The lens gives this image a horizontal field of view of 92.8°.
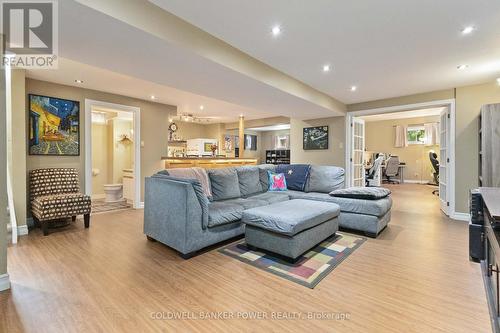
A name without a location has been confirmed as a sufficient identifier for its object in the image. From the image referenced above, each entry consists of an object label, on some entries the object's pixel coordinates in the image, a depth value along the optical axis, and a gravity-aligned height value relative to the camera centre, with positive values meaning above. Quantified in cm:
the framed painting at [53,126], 393 +67
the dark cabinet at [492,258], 123 -71
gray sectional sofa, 253 -53
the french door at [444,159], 447 +8
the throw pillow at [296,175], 438 -21
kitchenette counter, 542 +6
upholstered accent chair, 330 -47
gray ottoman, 235 -66
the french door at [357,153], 576 +26
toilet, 585 -68
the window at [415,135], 923 +112
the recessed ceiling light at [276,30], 236 +136
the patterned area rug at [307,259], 216 -100
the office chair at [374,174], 745 -33
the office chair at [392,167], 873 -13
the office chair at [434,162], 675 +4
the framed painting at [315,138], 595 +67
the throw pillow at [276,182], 435 -33
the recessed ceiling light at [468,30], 234 +134
